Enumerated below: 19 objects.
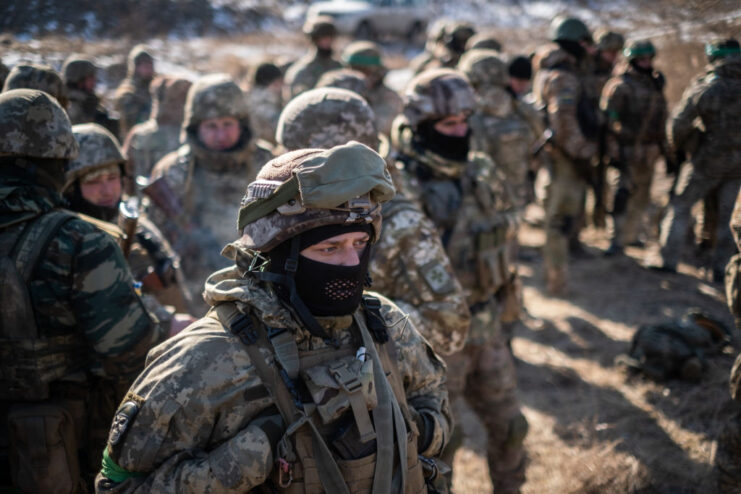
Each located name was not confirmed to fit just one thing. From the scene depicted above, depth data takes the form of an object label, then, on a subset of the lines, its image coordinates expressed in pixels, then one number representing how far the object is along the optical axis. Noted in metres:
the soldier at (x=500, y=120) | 7.00
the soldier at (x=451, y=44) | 9.68
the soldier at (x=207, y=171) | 5.09
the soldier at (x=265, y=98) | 8.44
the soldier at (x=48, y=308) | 2.68
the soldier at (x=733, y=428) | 3.34
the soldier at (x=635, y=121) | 8.17
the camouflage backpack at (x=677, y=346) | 5.52
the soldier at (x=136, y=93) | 9.33
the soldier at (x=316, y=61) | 8.69
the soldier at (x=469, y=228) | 3.89
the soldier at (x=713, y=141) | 6.53
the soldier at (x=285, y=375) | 1.93
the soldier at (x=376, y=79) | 8.22
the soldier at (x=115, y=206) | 3.55
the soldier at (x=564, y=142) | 7.69
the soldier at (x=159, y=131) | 6.72
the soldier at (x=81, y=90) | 6.93
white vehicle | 22.42
